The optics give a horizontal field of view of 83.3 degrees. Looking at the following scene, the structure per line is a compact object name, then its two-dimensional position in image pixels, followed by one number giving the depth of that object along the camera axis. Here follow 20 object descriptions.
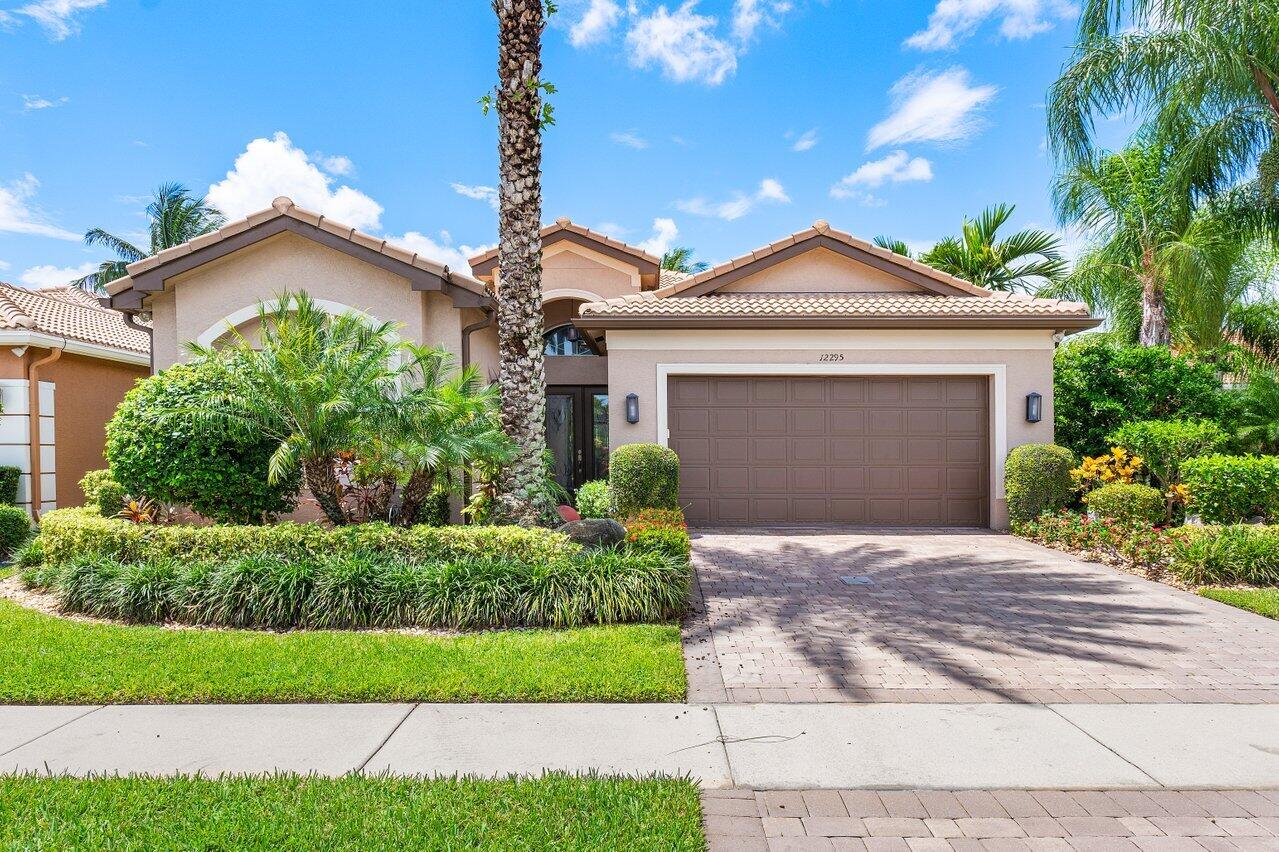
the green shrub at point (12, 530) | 10.15
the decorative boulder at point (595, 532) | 7.72
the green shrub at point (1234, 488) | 9.16
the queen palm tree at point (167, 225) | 27.34
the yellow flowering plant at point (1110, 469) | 10.66
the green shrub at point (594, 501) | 10.46
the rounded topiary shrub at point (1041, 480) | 11.27
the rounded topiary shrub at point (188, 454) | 8.00
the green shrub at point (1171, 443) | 10.65
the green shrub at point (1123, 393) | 12.73
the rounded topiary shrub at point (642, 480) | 10.98
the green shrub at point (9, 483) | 11.20
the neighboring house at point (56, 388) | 11.59
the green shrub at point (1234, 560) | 8.05
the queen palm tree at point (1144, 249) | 14.58
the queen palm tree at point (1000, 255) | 16.86
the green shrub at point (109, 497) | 9.36
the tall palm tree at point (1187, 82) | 10.55
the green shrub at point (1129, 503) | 9.82
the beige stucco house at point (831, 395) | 12.05
